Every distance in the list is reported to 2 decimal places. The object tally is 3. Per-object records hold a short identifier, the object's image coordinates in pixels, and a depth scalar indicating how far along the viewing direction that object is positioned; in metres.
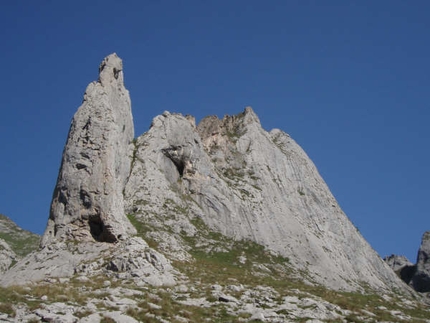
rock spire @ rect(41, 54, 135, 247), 43.41
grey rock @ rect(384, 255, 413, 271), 126.49
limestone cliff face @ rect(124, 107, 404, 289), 62.66
